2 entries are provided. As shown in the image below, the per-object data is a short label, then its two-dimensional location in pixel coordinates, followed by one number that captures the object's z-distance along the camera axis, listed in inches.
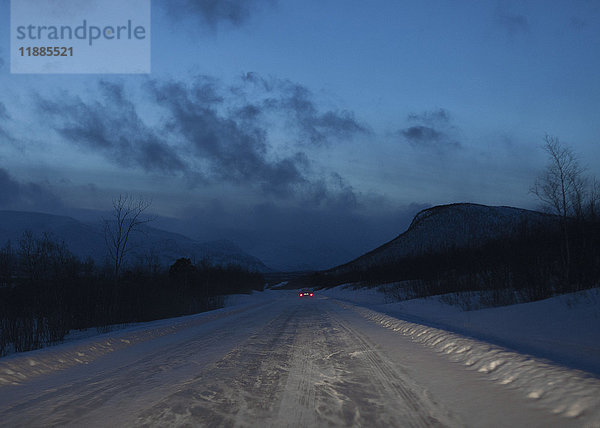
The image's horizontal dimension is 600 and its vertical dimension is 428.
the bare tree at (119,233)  784.9
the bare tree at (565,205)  664.4
